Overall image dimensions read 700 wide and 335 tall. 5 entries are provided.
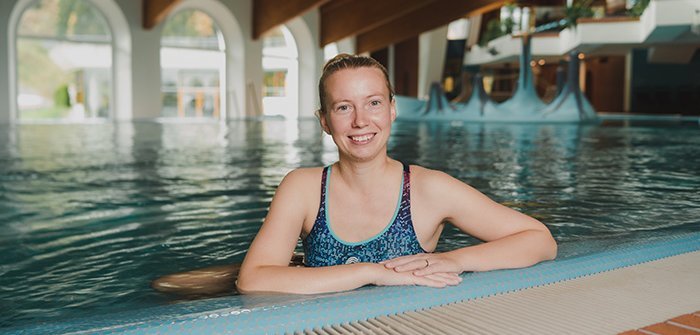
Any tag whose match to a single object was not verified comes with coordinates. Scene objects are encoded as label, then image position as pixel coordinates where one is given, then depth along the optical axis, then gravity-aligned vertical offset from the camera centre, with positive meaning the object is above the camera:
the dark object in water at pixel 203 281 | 2.45 -0.61
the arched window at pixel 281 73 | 25.56 +1.44
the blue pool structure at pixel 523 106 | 18.78 +0.26
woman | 1.86 -0.30
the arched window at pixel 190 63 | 22.70 +1.60
